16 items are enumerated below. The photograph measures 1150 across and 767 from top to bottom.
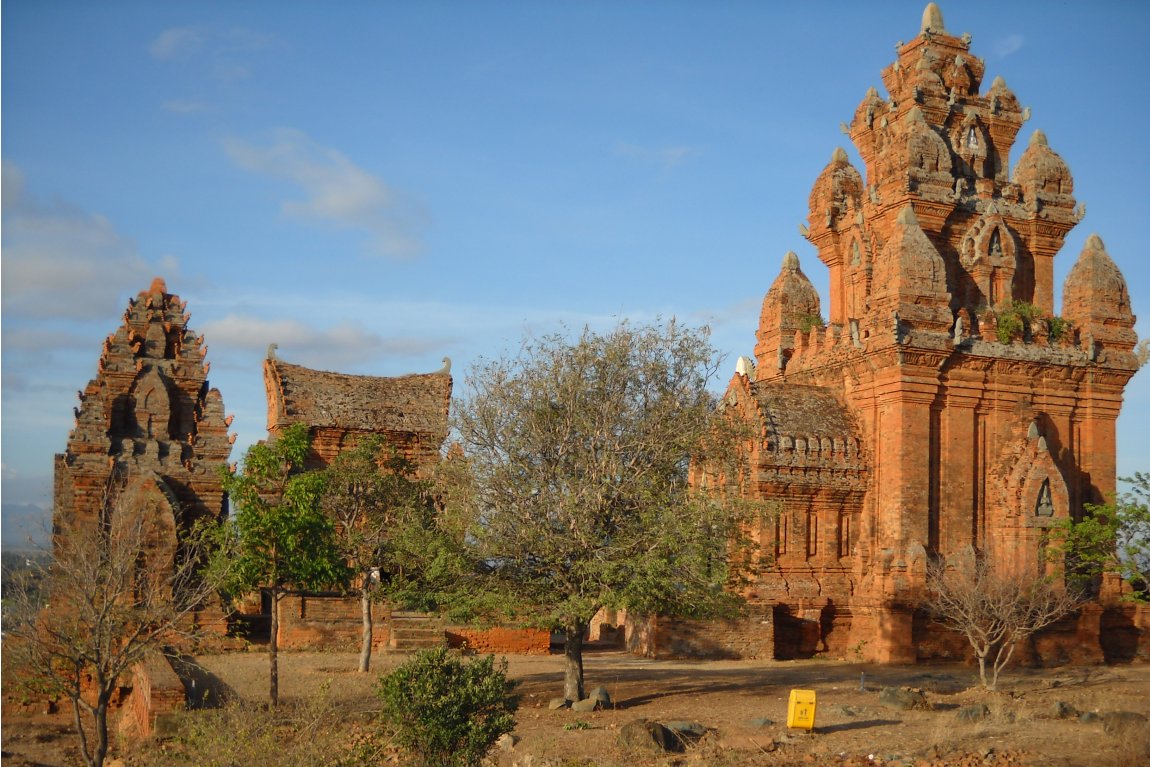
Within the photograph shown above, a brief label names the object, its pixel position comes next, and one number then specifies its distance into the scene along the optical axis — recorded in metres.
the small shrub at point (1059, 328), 30.70
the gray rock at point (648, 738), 17.23
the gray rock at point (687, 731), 17.91
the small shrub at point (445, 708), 15.70
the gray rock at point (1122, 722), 17.78
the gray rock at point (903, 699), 20.59
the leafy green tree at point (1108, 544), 25.95
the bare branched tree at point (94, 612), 15.48
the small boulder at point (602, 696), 20.53
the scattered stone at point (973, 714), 19.47
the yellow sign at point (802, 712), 18.48
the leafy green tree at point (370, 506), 24.81
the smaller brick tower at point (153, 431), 26.30
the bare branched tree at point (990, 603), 22.89
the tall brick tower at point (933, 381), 28.56
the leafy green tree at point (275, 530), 19.75
